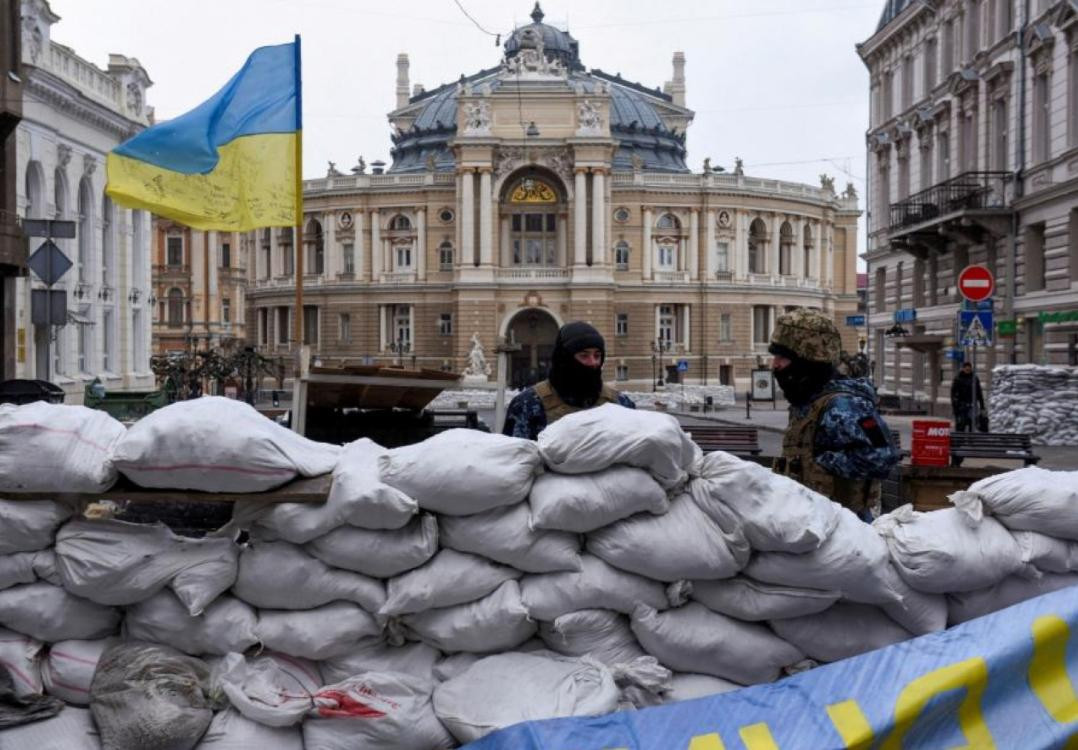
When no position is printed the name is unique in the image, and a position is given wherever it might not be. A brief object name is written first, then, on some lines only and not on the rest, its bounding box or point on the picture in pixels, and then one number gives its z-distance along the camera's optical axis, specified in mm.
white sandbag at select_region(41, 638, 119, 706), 3285
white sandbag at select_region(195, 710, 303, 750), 3104
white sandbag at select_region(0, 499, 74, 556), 3248
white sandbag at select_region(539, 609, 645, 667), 3281
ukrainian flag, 6938
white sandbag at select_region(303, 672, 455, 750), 3119
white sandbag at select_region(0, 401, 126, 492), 3211
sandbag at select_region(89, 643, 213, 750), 3051
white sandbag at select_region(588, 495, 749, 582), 3232
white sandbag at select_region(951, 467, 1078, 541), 3387
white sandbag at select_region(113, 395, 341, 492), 3154
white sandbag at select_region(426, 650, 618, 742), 3078
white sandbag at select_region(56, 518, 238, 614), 3225
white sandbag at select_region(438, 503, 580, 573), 3299
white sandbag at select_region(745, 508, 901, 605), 3195
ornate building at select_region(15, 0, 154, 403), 26234
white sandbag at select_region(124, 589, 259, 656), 3281
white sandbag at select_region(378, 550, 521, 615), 3281
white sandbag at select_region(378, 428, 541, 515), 3256
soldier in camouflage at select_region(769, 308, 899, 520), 4414
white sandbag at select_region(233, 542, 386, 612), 3289
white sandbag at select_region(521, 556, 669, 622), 3281
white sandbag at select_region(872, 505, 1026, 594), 3291
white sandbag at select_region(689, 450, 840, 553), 3137
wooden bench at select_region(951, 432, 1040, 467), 11039
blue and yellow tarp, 3012
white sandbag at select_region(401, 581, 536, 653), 3275
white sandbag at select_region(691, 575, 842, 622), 3258
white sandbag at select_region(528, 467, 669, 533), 3246
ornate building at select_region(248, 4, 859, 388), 60219
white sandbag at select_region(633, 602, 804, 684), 3309
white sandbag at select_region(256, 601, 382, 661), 3283
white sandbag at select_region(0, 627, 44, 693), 3275
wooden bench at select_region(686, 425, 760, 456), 11423
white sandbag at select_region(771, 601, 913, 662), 3354
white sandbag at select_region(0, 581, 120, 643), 3303
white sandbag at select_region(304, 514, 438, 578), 3275
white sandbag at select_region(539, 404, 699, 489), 3248
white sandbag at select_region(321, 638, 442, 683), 3332
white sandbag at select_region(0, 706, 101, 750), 3117
